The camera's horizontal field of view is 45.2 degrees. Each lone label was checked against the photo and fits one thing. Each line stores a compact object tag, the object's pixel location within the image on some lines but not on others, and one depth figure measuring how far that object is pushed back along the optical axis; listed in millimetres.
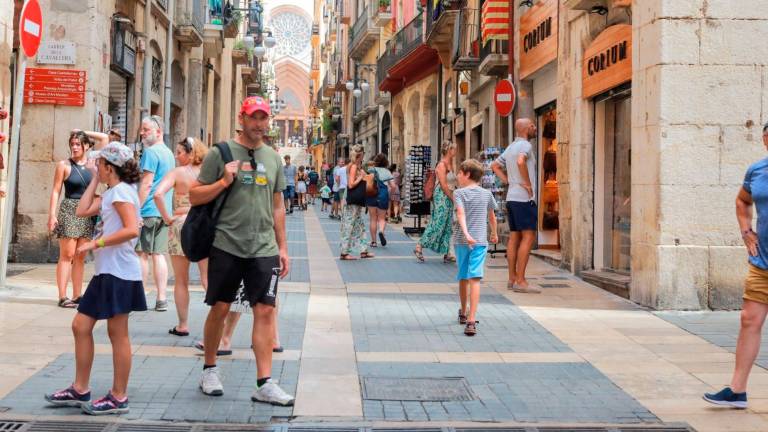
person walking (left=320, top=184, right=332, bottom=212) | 31641
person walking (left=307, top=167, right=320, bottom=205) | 40531
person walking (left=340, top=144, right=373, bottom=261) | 14234
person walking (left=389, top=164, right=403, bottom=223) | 25703
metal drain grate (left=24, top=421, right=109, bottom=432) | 4711
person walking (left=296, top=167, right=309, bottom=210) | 33562
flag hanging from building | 17766
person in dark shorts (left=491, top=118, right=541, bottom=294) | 10359
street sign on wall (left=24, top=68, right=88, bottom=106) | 12586
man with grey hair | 7926
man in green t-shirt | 5297
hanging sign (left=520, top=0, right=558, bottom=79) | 14430
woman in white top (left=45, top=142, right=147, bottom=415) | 5031
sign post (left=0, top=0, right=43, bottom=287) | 8953
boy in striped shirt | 7898
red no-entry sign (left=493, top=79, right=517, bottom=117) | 15453
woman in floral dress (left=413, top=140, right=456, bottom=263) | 12414
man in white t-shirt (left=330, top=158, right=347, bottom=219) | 20000
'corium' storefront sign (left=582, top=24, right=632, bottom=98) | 10375
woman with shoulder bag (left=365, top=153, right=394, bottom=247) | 16031
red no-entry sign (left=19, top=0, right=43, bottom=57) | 8859
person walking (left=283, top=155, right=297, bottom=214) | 28031
